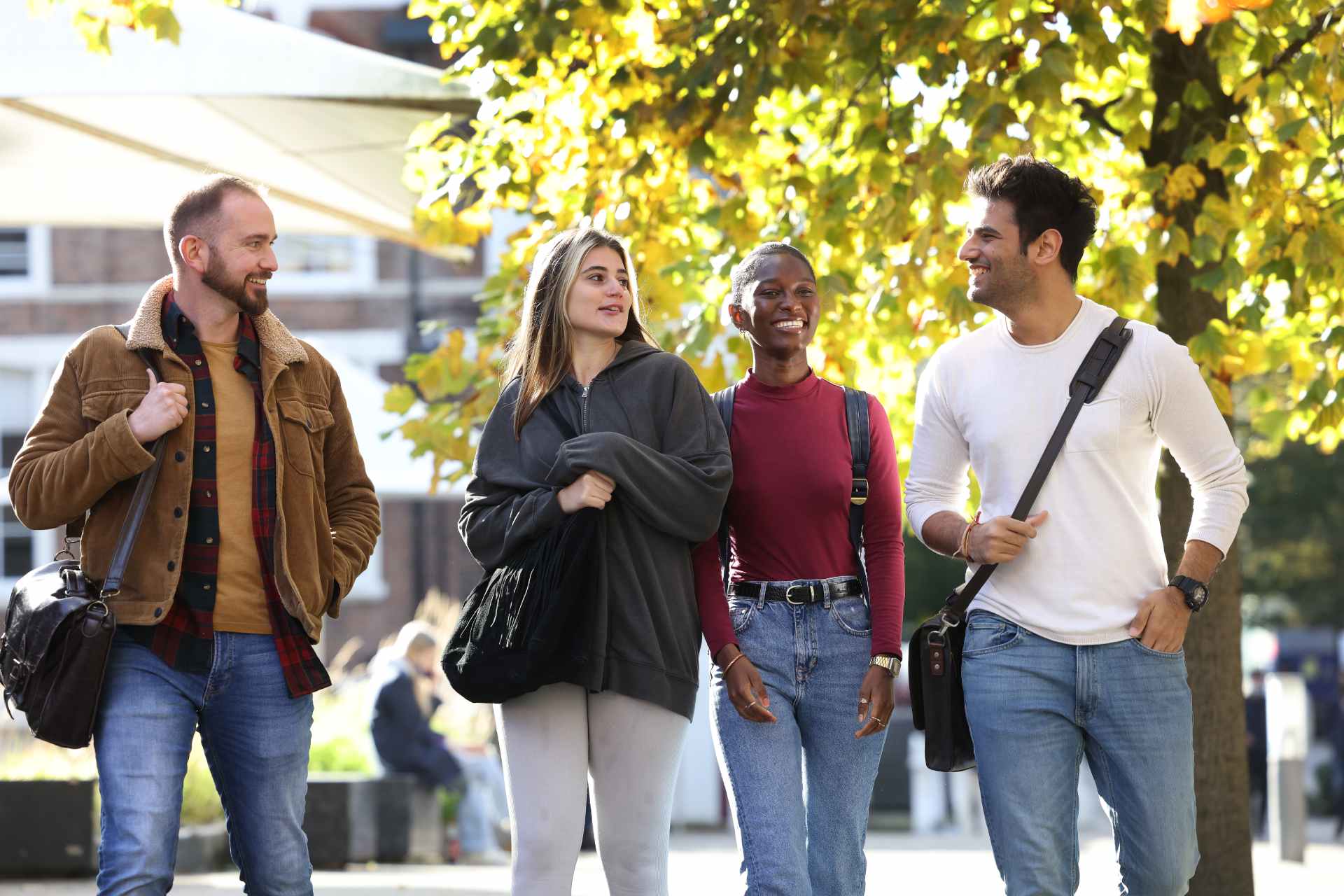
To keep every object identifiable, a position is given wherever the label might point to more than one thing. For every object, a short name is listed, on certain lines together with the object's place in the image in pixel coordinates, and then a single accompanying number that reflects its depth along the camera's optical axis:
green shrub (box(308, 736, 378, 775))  23.15
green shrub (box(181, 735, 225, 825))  19.73
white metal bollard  24.06
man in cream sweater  7.93
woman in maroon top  8.51
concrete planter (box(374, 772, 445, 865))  21.78
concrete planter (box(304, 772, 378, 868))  20.91
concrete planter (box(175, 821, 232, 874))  18.88
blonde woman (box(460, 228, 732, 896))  7.97
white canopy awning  14.81
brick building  49.58
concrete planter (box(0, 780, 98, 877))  17.81
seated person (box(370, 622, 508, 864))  22.43
